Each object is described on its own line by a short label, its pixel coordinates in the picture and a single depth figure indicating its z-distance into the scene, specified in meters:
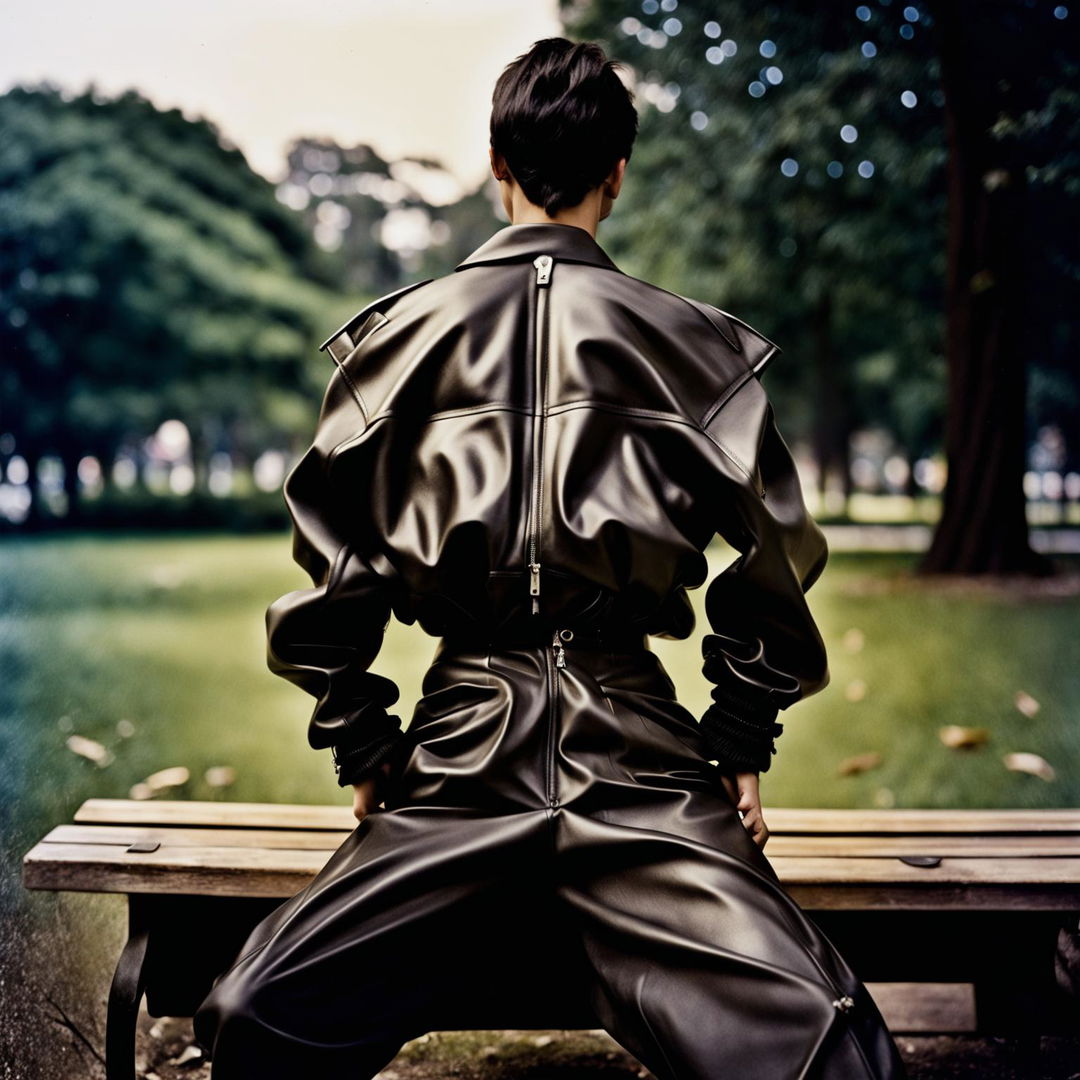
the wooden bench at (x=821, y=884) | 2.06
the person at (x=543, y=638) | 1.49
